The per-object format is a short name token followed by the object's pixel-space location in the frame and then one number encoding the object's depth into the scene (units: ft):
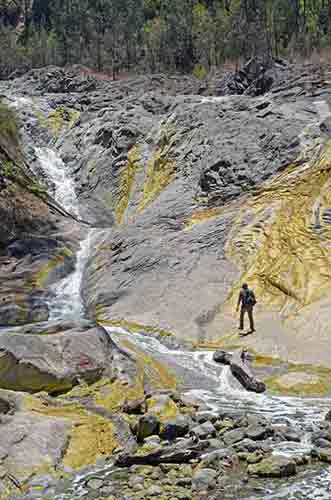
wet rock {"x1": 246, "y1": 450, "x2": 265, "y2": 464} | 41.50
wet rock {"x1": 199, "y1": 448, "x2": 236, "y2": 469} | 41.27
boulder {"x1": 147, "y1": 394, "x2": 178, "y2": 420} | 51.51
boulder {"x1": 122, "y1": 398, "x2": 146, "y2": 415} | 53.62
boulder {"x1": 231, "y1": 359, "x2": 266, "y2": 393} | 63.34
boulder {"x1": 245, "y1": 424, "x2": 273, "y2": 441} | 45.80
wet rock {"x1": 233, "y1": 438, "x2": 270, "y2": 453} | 43.37
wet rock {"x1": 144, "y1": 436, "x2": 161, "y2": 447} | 45.66
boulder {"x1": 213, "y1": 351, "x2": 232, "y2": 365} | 71.46
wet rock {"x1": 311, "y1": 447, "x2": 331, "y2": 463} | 41.88
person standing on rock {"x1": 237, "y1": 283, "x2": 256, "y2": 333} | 79.46
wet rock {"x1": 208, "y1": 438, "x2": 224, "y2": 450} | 44.31
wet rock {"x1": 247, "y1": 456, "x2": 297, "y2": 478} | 39.68
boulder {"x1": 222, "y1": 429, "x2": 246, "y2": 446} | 45.21
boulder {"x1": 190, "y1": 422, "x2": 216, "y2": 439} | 46.23
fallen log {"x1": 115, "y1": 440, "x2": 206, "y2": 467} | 42.29
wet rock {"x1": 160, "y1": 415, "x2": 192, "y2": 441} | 47.09
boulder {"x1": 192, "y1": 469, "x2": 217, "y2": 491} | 38.34
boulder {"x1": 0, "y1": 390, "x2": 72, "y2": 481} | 41.93
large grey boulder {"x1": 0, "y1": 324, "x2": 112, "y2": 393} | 58.08
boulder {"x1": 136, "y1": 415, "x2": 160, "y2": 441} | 47.50
